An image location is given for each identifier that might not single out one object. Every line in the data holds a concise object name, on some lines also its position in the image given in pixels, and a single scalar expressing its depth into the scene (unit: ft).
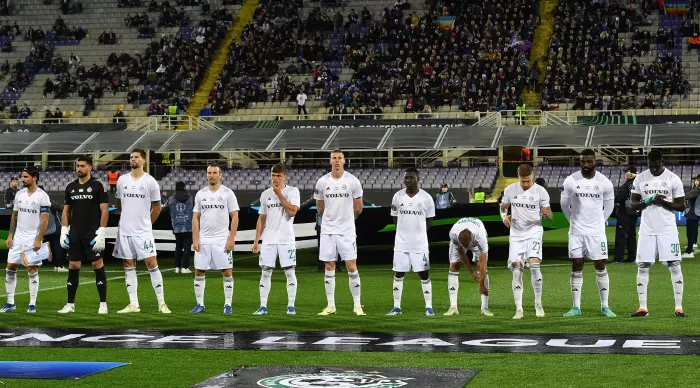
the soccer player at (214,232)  47.57
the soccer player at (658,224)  44.11
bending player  45.55
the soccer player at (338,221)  46.70
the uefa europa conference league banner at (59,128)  152.25
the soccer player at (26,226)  49.70
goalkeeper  46.85
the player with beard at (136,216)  47.37
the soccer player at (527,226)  44.65
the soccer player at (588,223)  44.45
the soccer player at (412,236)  46.19
